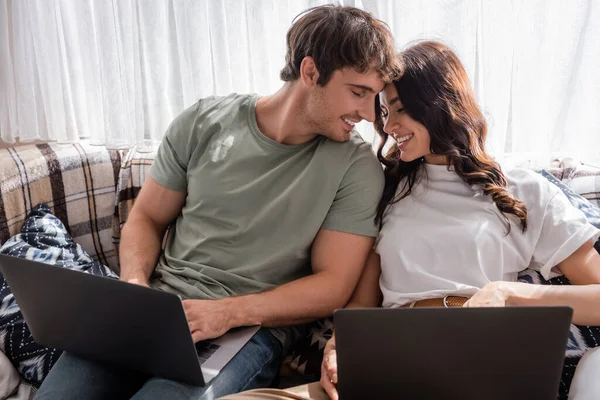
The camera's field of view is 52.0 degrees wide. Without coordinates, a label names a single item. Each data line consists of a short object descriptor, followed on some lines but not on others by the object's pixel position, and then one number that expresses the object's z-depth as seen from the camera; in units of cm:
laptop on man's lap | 105
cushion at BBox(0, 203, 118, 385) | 143
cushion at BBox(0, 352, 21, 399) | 141
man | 134
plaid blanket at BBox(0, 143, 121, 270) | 170
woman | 130
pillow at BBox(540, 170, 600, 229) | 136
